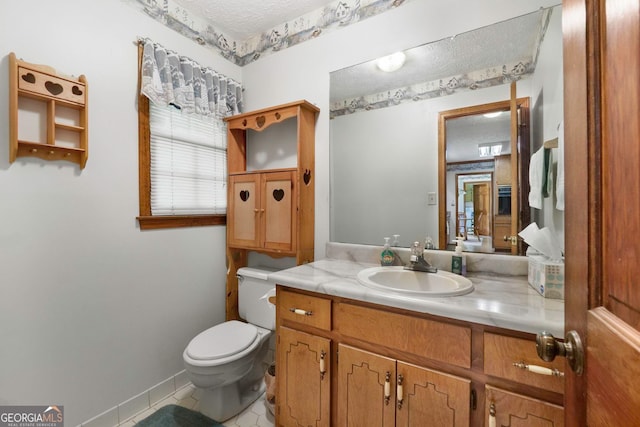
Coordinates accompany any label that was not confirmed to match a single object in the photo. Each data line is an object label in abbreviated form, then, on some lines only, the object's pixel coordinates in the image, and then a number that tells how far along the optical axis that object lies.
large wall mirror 1.29
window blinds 1.75
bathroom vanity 0.84
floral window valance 1.61
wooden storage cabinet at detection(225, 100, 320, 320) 1.79
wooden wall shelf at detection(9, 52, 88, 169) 1.18
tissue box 1.01
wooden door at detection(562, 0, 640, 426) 0.36
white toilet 1.44
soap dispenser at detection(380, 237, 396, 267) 1.55
